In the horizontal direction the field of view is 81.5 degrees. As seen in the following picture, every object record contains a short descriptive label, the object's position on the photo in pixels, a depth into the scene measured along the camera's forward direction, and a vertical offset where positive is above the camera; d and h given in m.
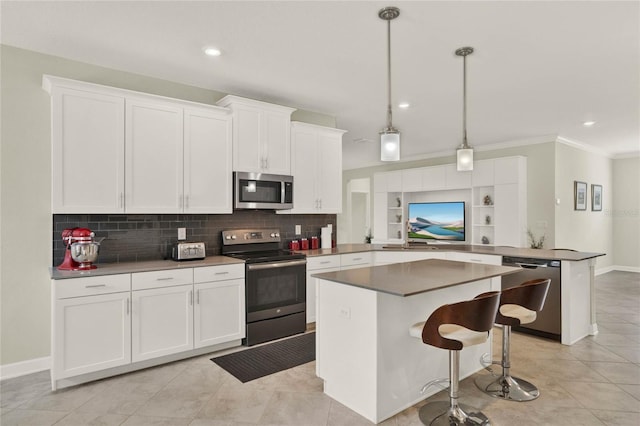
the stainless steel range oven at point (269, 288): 3.74 -0.79
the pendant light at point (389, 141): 2.80 +0.54
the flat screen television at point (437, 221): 7.44 -0.18
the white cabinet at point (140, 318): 2.82 -0.90
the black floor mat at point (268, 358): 3.15 -1.34
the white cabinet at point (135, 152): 3.05 +0.56
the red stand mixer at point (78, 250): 3.01 -0.30
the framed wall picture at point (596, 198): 7.66 +0.29
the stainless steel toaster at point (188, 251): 3.62 -0.38
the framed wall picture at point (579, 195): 7.03 +0.32
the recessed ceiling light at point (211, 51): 3.11 +1.38
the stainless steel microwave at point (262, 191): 3.99 +0.24
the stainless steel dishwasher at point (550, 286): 3.84 -0.79
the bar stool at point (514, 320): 2.68 -0.77
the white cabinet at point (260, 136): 4.00 +0.87
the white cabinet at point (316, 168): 4.58 +0.57
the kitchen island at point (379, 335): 2.37 -0.84
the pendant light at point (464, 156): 3.26 +0.49
